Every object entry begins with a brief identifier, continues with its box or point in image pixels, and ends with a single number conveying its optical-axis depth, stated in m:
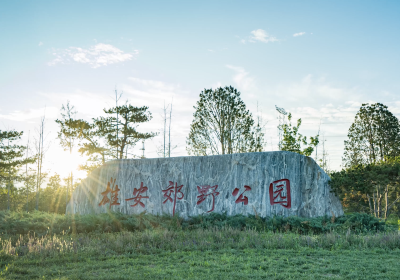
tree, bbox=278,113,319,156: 21.95
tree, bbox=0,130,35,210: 26.55
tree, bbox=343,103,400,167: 23.61
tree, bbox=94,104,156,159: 24.16
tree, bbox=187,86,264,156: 22.50
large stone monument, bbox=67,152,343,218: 12.80
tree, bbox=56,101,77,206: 24.33
